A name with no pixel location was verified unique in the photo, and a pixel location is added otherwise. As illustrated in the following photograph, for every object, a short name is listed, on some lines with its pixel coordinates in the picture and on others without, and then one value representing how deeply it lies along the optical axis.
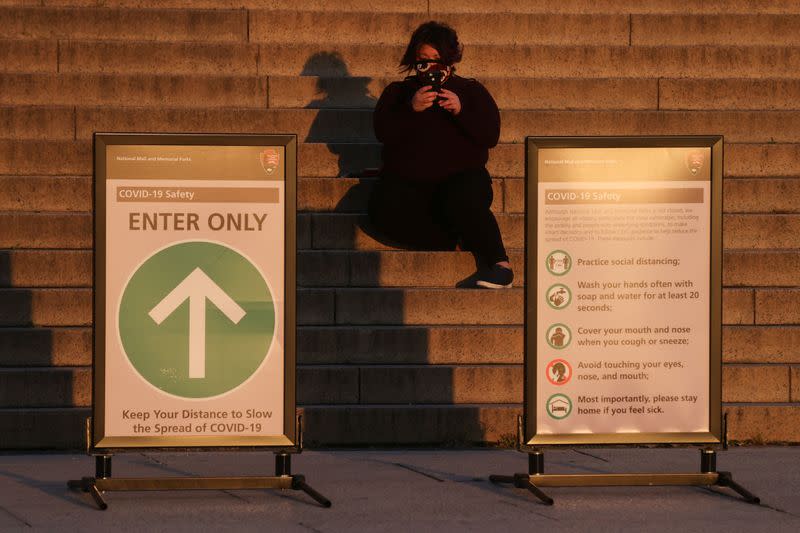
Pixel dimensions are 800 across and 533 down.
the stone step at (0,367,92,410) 15.84
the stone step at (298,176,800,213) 18.58
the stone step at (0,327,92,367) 16.37
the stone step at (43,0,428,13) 23.50
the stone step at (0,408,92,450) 15.47
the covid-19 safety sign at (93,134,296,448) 12.55
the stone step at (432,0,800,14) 24.00
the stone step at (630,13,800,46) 23.30
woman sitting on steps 16.78
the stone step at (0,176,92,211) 18.52
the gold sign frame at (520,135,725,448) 12.81
